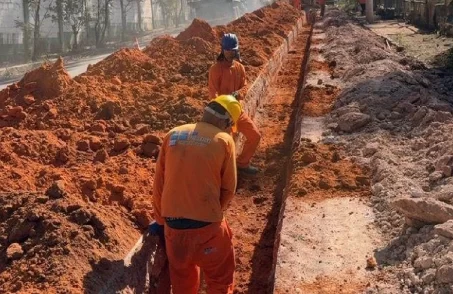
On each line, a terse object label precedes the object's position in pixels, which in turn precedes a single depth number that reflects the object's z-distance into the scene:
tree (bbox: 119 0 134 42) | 46.09
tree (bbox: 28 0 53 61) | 32.06
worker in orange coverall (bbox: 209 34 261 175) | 7.07
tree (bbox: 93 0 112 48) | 40.25
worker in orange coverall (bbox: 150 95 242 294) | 3.94
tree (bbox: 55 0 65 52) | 36.22
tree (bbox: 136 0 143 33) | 53.41
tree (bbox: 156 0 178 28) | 61.77
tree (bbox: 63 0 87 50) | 36.73
